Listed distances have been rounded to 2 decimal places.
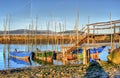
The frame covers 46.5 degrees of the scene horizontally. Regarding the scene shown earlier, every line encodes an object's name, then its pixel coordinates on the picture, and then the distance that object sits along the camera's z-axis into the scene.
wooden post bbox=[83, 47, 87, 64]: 14.47
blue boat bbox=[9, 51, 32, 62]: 26.17
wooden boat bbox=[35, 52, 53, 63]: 23.98
